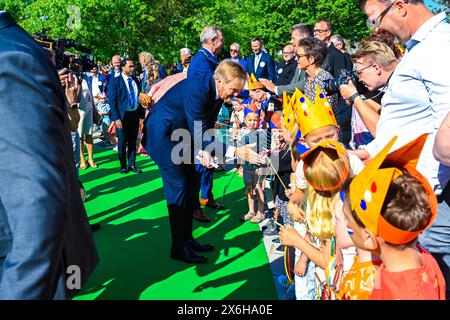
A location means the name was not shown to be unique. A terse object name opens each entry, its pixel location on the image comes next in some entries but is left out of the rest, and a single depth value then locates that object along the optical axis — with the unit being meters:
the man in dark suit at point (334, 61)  5.25
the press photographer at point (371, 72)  3.14
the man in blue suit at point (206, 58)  4.84
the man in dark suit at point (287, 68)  7.32
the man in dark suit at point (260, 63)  10.17
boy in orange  1.55
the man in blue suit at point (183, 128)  3.98
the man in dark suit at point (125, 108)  7.63
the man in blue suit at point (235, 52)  10.67
